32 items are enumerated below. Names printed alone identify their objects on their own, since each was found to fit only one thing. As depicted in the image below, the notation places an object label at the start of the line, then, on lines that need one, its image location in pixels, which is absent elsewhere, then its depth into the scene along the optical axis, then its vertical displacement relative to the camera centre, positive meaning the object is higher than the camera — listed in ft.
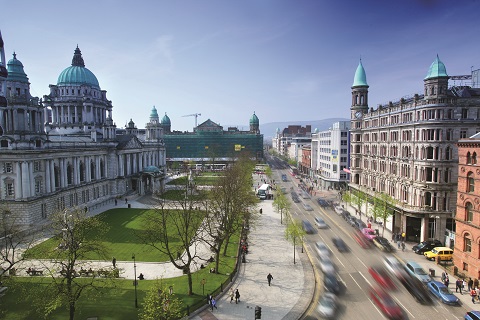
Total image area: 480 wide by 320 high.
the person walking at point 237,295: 100.68 -45.52
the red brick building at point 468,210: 118.62 -24.97
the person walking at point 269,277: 112.78 -45.08
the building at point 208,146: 568.82 +0.03
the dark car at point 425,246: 147.84 -46.22
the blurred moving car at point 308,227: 179.36 -45.96
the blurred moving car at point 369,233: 164.08 -45.34
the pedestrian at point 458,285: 108.78 -46.61
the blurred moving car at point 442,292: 100.83 -46.97
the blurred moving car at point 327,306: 95.26 -48.43
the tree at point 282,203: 190.90 -34.27
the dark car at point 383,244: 151.23 -46.82
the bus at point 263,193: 284.12 -41.71
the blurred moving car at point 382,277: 115.55 -48.77
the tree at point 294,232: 136.98 -36.72
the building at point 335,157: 322.34 -12.17
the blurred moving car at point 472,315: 88.12 -46.41
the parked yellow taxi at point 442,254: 138.00 -46.28
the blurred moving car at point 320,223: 188.34 -45.42
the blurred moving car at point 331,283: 110.73 -48.14
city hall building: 176.04 -3.35
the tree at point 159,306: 75.46 -37.12
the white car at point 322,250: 140.31 -46.81
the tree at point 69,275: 80.45 -33.17
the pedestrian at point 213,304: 98.27 -47.07
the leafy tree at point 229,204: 133.08 -27.10
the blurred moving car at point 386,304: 92.73 -48.15
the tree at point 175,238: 104.76 -44.39
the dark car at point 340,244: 151.74 -47.48
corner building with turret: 153.69 -4.33
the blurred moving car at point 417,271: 116.98 -46.85
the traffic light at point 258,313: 80.43 -40.89
